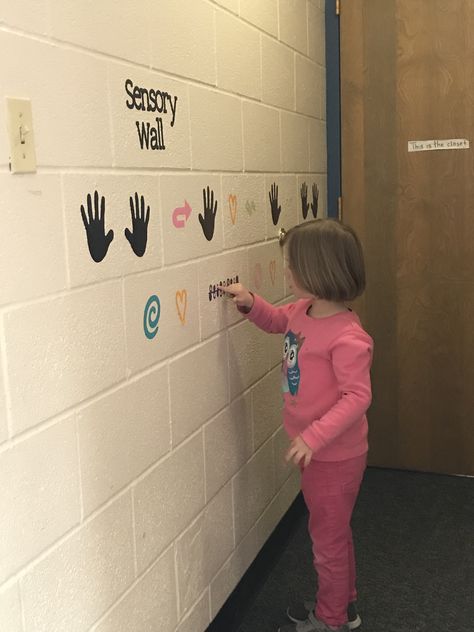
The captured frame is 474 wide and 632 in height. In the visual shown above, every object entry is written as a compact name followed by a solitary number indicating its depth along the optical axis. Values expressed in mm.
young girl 1911
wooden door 2865
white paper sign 2877
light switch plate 1172
